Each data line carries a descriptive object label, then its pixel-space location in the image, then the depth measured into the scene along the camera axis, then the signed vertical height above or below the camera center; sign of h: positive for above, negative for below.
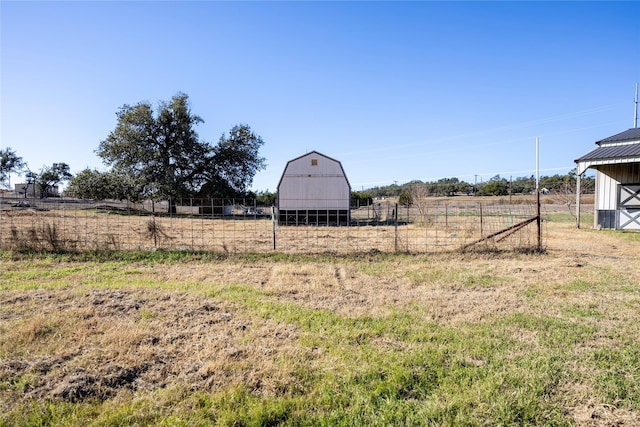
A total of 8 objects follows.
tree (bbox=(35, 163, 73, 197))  57.49 +4.69
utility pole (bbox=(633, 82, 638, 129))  21.30 +5.10
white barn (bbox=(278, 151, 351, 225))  24.59 +1.13
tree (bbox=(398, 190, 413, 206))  34.77 +0.46
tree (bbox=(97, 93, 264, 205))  33.47 +4.82
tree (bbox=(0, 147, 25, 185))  55.28 +6.82
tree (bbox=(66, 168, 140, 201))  32.67 +1.73
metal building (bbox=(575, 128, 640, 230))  16.09 +0.92
